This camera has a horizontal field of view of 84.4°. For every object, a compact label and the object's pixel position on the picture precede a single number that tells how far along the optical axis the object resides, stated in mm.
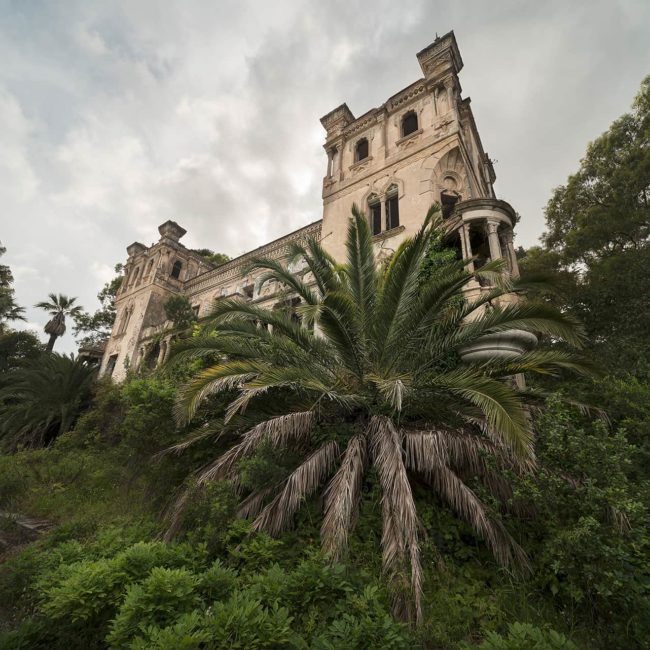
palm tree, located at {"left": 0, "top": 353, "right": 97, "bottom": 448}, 15125
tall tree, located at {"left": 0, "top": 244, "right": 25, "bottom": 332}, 20277
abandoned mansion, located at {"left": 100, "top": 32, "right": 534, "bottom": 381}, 10609
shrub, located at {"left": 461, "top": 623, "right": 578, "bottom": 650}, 2617
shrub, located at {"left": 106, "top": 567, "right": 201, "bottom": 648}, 2758
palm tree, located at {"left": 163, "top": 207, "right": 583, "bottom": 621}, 4383
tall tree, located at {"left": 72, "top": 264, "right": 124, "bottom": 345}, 26719
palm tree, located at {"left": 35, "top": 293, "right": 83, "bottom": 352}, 25422
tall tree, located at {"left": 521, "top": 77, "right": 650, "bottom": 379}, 9320
